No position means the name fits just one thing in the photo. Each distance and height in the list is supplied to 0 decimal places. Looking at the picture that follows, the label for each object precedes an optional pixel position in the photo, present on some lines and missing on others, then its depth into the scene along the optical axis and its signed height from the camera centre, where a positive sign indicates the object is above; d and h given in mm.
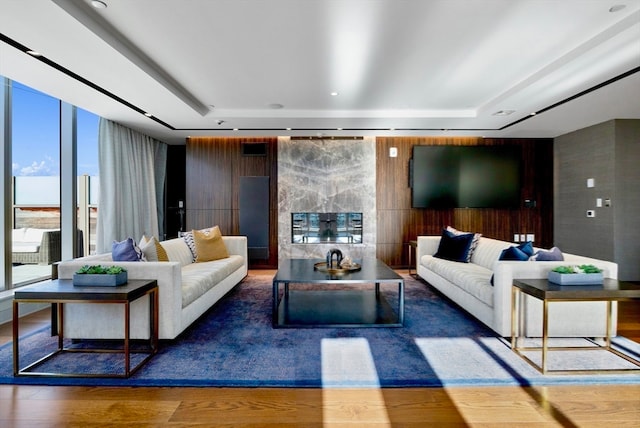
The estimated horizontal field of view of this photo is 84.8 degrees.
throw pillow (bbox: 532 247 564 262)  2940 -360
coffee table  3170 -977
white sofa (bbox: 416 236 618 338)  2768 -762
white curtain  4910 +440
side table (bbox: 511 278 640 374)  2285 -533
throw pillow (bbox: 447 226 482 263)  4453 -400
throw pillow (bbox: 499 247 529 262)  3057 -364
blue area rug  2199 -1039
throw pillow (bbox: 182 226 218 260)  4441 -383
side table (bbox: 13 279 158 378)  2229 -542
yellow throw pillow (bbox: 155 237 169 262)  3354 -394
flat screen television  6117 +650
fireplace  6219 -248
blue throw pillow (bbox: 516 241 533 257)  3161 -323
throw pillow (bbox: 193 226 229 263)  4398 -425
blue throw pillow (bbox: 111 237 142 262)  2920 -330
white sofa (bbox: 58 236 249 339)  2658 -752
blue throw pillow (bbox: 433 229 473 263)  4430 -433
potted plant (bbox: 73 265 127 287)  2451 -448
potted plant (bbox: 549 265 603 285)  2455 -436
